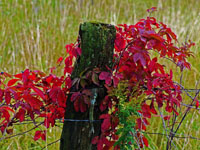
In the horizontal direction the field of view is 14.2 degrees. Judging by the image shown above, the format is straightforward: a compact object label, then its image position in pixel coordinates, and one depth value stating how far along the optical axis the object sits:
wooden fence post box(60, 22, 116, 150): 3.28
